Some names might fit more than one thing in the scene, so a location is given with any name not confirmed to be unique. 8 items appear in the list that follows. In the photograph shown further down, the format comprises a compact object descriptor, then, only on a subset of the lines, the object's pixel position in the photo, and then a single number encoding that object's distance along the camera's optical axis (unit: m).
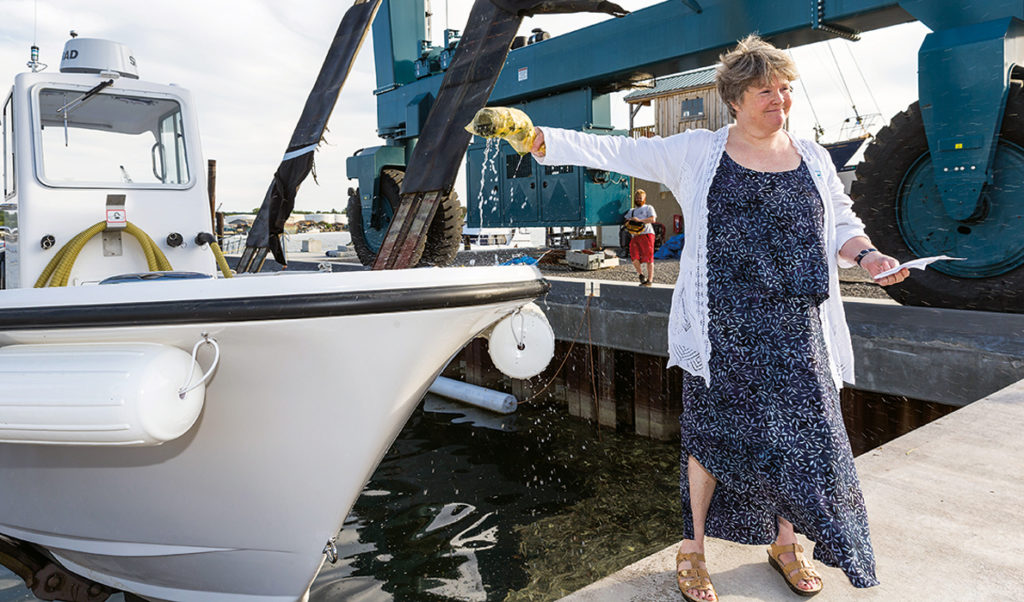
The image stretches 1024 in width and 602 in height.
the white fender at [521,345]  3.12
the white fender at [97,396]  2.07
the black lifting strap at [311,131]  6.46
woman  1.91
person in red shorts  7.75
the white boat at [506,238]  22.62
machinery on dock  4.46
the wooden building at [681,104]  17.78
